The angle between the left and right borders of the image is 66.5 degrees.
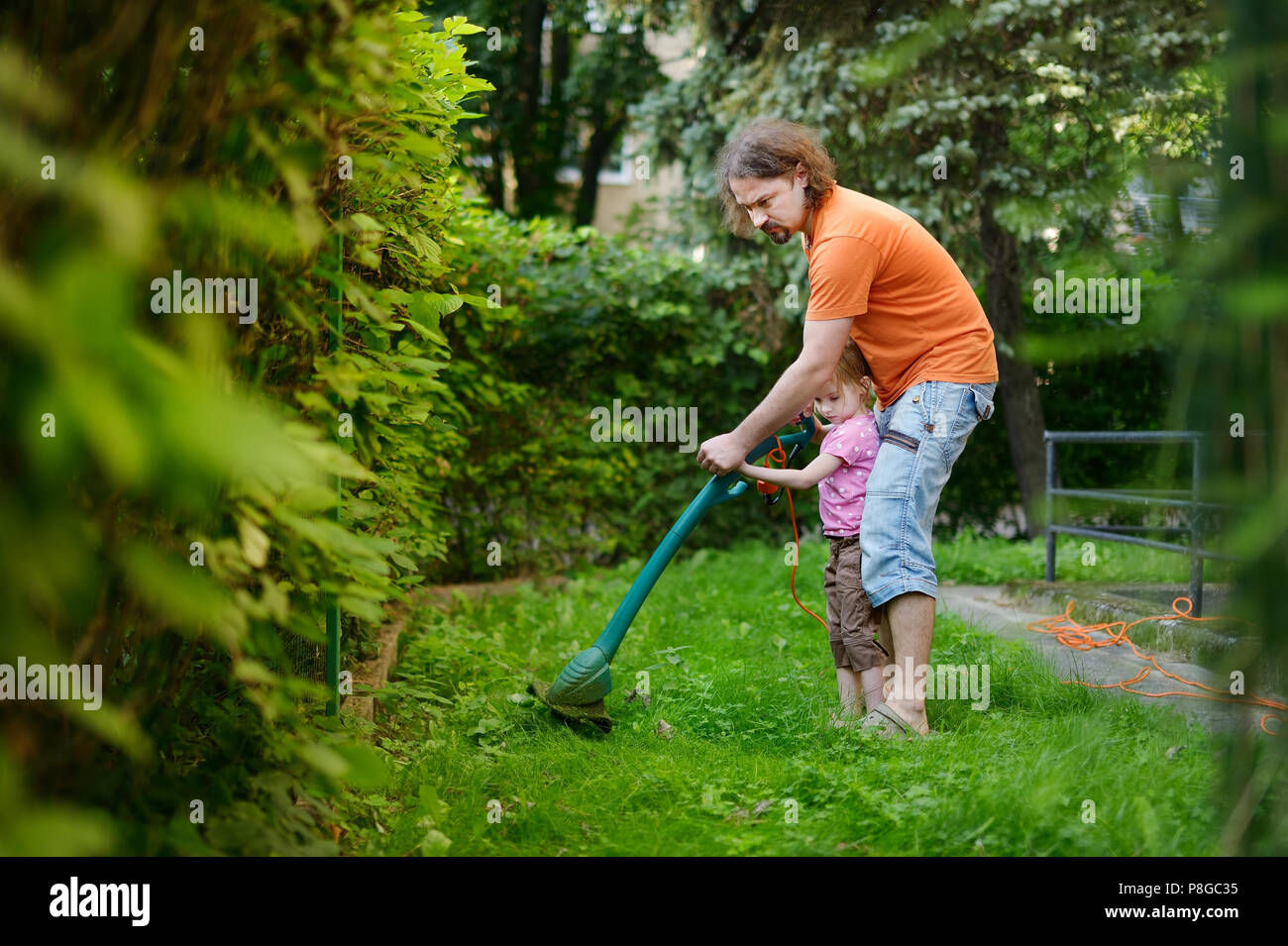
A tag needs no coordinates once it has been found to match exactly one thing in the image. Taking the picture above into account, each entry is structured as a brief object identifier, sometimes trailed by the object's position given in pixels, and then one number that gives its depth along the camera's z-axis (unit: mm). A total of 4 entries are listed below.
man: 2869
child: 3117
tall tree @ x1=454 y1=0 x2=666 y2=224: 11117
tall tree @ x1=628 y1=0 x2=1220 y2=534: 6359
